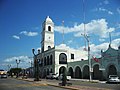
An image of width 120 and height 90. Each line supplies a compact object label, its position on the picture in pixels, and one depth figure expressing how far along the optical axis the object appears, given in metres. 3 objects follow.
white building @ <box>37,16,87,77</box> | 32.87
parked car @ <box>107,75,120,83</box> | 17.28
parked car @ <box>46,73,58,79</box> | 28.02
